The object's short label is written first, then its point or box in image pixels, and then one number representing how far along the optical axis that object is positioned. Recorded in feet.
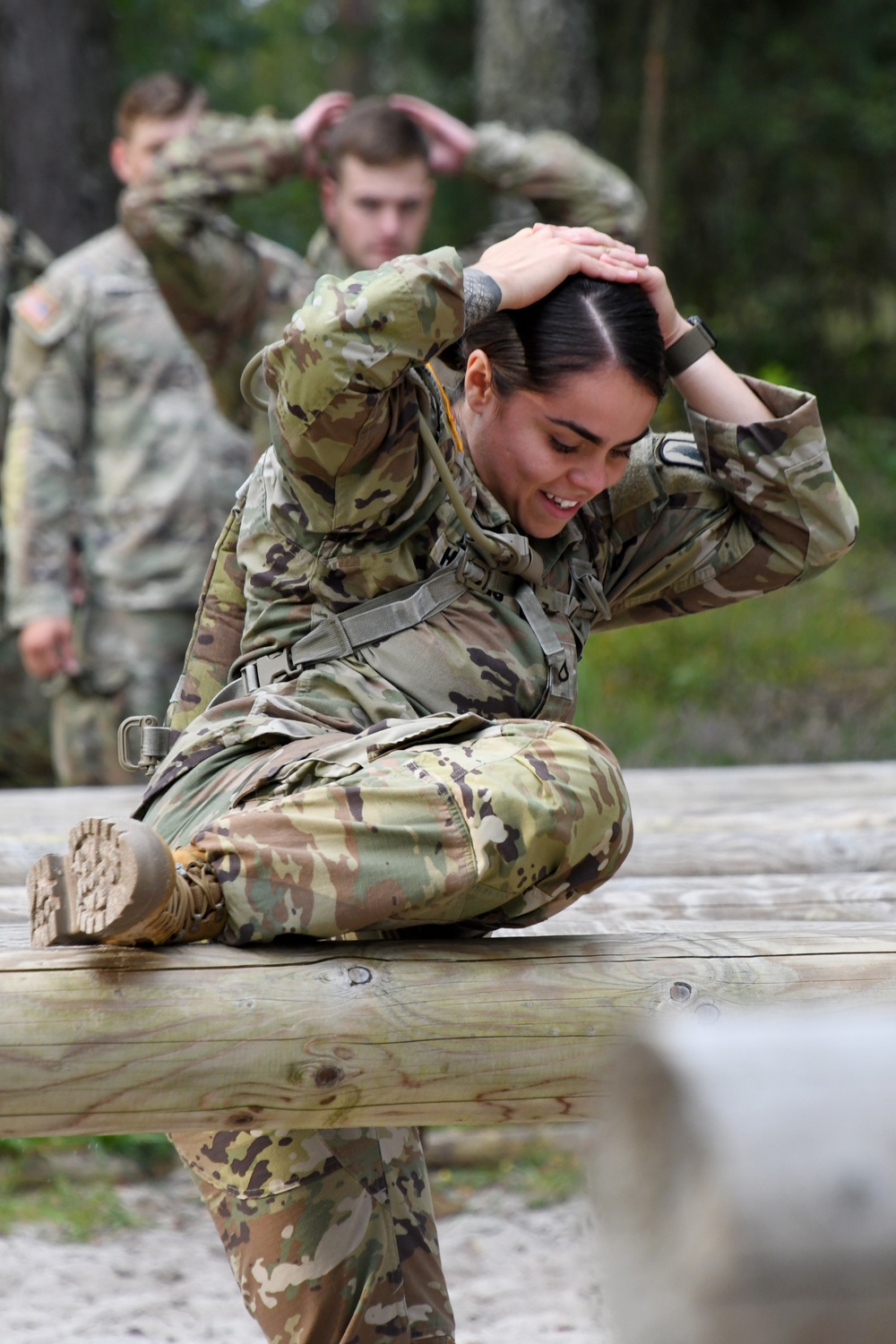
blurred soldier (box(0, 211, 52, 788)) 40.40
